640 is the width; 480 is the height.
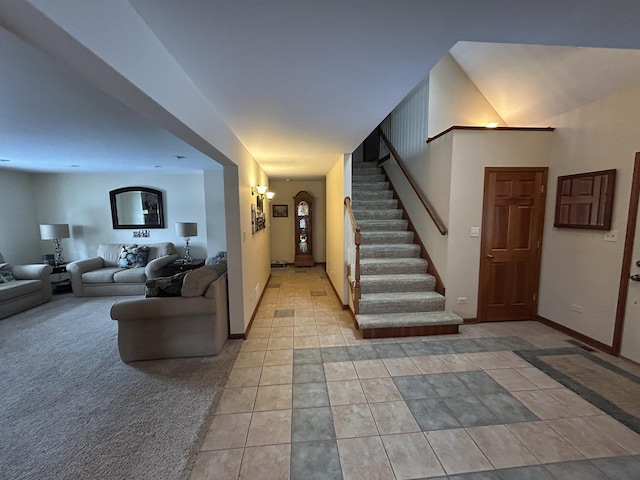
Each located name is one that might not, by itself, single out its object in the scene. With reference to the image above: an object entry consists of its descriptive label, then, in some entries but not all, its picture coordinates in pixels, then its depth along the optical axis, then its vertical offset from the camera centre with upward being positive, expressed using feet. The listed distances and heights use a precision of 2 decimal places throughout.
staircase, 10.94 -2.81
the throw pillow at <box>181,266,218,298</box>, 9.30 -2.22
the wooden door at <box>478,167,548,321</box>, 11.71 -1.04
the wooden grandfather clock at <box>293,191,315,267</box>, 22.52 -0.86
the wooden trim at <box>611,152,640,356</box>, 8.62 -1.33
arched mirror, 18.66 +0.76
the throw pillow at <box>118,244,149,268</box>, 17.26 -2.33
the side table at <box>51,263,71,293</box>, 16.75 -3.91
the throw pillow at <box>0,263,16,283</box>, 13.94 -2.75
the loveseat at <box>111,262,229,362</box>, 9.05 -3.39
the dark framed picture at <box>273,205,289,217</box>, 23.73 +0.76
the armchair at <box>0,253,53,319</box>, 12.99 -3.39
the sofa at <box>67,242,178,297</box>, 15.79 -3.10
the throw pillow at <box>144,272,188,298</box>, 9.46 -2.37
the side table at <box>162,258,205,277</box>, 16.79 -2.94
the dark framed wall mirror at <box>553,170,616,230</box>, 9.35 +0.66
